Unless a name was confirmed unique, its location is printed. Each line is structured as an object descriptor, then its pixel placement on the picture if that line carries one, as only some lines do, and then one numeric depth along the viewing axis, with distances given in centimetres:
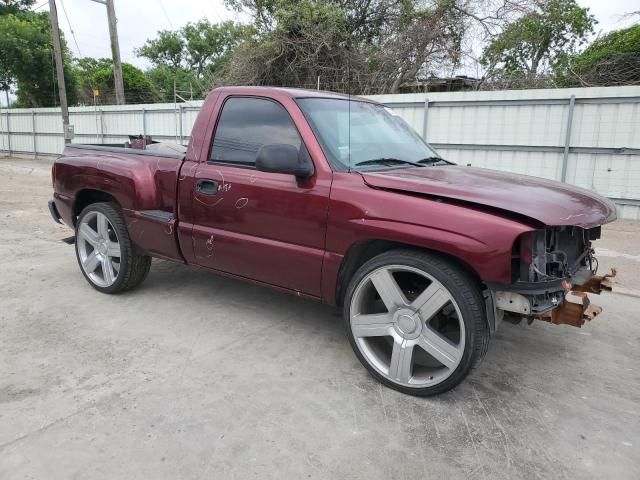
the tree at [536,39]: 1462
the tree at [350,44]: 1476
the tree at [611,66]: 1223
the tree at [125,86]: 2561
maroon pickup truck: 262
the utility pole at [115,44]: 1903
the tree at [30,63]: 2352
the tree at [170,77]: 4211
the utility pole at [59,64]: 1686
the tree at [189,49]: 5141
